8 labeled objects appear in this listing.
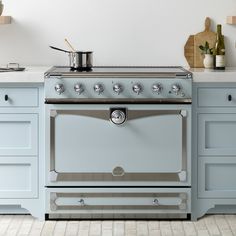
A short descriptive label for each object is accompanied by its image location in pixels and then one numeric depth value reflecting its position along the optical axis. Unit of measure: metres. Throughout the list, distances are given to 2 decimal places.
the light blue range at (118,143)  5.01
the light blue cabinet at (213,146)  5.10
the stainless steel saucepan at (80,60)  5.34
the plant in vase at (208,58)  5.59
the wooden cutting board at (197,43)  5.76
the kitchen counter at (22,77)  5.02
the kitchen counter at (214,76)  5.05
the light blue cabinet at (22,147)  5.09
